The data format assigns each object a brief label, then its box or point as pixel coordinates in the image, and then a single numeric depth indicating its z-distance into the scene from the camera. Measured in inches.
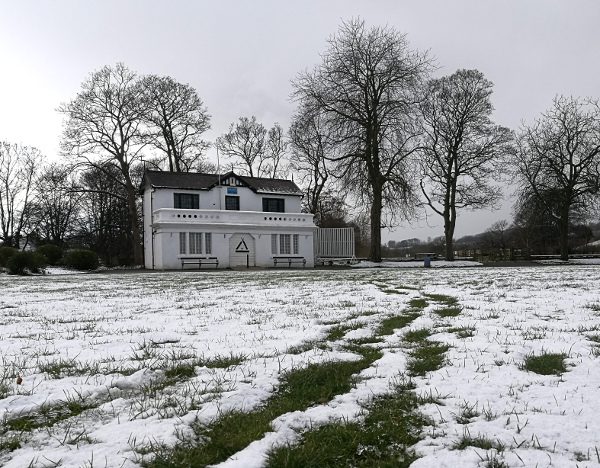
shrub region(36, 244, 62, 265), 1312.7
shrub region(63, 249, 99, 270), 1266.0
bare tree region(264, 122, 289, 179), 1855.3
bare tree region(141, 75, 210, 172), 1473.9
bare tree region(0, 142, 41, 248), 1768.0
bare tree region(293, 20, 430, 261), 1198.3
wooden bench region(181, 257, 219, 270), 1275.8
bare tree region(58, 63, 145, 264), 1358.3
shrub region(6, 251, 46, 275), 1052.5
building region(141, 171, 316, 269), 1279.5
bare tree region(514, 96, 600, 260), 1354.6
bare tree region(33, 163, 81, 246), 1556.3
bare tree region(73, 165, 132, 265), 1811.0
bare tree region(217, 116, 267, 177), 1833.2
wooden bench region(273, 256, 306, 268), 1395.2
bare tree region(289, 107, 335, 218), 1229.9
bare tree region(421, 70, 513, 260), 1266.0
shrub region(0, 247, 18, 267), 1118.4
